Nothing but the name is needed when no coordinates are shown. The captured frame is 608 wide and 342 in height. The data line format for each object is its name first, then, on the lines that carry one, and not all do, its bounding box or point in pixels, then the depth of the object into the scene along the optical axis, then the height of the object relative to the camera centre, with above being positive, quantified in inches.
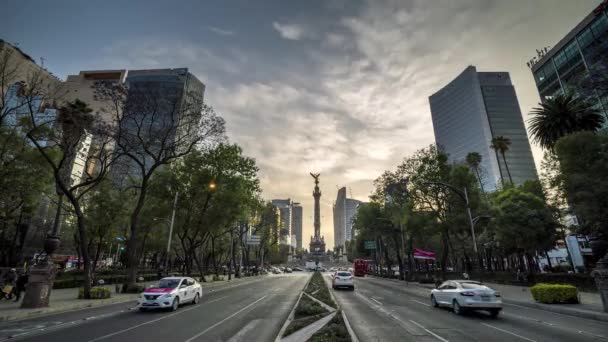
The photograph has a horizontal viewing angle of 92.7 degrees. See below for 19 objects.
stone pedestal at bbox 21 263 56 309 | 593.9 -43.9
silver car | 517.7 -61.3
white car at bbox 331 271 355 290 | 1081.8 -58.8
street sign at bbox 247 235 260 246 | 2177.4 +171.9
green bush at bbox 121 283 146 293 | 925.8 -75.1
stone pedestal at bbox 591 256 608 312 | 528.7 -26.1
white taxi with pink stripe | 583.8 -61.2
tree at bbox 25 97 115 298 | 759.1 +366.2
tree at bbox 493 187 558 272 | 1261.1 +168.5
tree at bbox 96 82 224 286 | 880.9 +463.5
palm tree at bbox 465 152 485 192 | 2133.1 +727.7
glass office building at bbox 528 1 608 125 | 2021.4 +1540.4
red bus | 2491.4 -32.7
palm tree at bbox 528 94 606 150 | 1314.0 +635.0
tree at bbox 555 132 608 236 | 887.1 +271.7
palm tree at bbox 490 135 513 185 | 2158.0 +853.9
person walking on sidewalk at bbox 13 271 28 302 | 701.9 -47.1
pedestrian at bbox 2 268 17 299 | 692.9 -46.5
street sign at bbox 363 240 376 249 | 2427.4 +148.3
